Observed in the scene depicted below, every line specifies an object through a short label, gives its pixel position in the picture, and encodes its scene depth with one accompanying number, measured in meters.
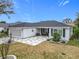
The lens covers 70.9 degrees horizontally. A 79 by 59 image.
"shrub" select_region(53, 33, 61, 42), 9.07
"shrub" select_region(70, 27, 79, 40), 9.55
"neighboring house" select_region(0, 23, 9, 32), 13.28
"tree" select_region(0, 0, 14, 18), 5.09
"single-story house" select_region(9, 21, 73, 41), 10.07
